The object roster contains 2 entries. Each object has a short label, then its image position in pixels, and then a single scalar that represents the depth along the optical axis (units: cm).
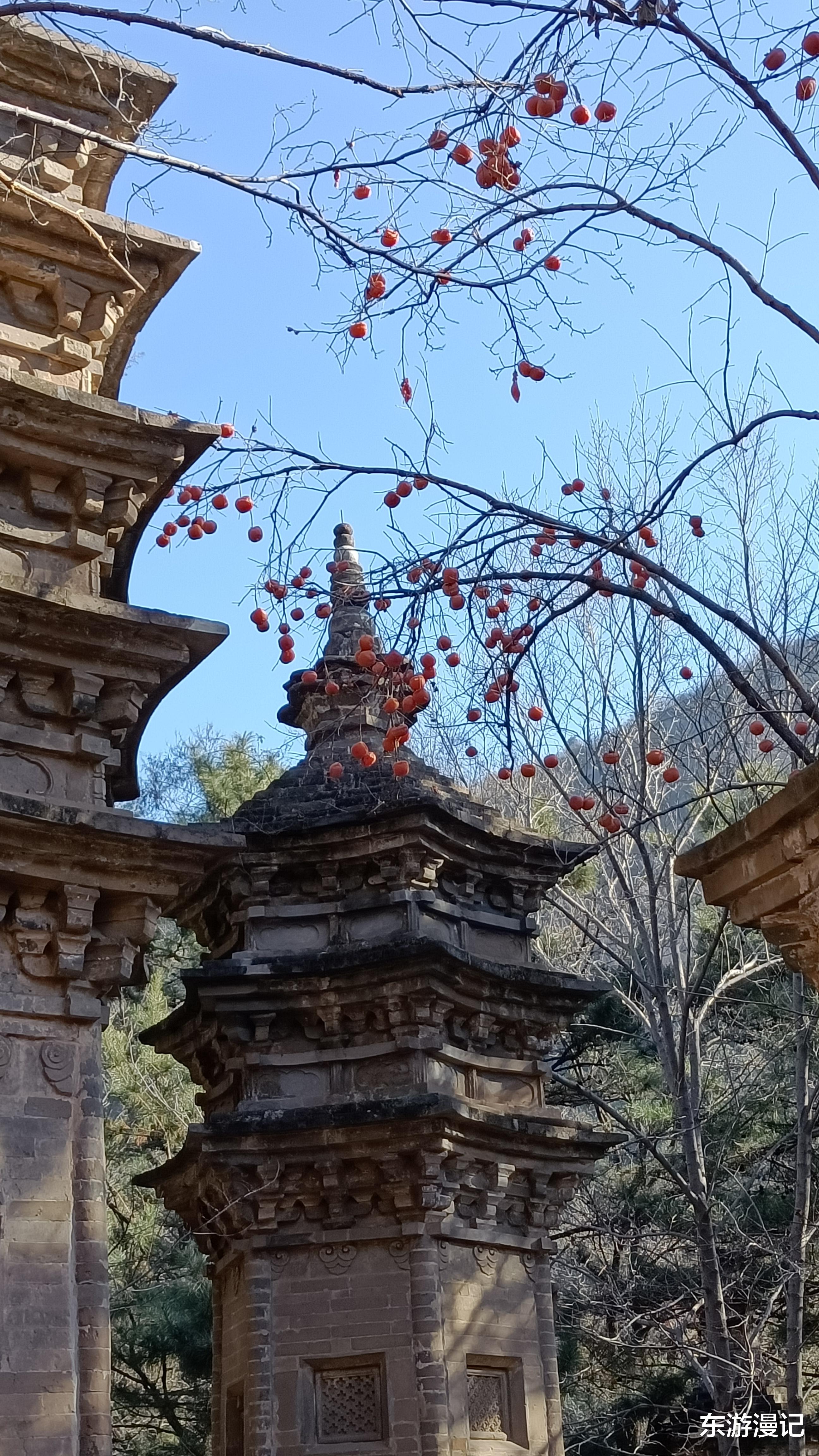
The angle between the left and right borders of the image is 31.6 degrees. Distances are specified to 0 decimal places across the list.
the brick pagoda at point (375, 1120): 1154
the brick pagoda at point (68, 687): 721
